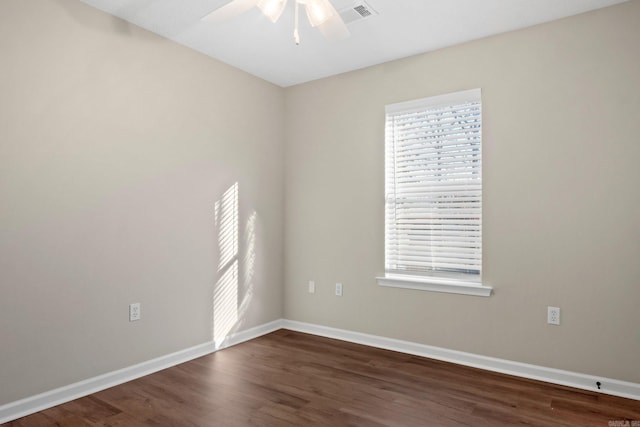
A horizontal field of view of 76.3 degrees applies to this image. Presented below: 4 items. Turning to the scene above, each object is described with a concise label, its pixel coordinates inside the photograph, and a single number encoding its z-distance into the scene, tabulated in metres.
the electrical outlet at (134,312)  3.00
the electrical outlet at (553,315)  2.94
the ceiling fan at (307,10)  2.18
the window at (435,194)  3.31
